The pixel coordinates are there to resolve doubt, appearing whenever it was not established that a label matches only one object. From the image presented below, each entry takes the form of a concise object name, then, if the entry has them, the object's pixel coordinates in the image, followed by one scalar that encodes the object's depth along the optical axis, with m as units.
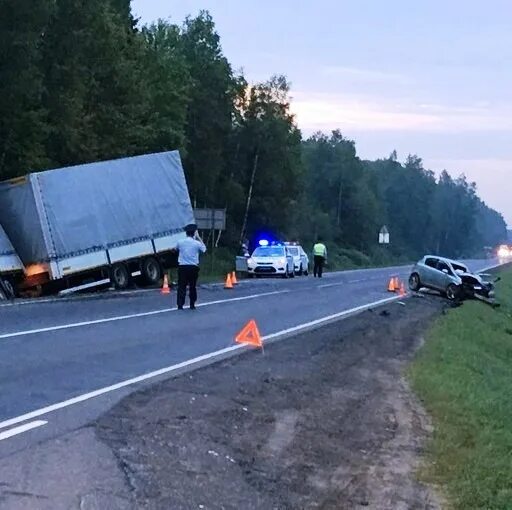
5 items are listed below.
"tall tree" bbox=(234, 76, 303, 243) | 82.44
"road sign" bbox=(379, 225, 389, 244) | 86.24
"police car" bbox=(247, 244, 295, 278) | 50.69
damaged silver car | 37.94
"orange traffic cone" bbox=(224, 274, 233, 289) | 35.70
